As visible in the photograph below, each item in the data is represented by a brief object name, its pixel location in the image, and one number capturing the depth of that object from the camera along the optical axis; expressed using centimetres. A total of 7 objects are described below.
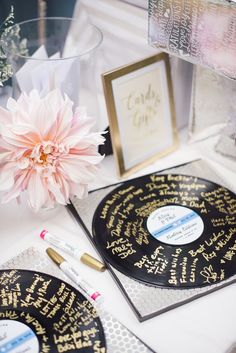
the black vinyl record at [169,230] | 68
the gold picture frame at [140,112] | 86
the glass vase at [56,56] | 86
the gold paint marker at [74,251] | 70
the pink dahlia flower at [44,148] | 70
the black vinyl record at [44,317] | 58
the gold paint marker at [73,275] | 65
